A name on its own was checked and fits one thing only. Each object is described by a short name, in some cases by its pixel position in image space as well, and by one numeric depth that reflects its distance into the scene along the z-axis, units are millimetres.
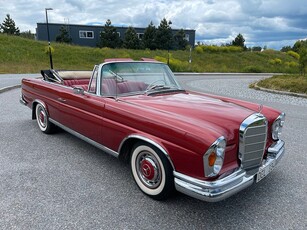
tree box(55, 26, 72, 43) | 38531
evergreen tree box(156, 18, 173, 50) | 39781
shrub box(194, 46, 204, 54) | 38250
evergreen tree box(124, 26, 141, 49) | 37781
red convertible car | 2309
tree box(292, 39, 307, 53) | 14027
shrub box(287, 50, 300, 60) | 42675
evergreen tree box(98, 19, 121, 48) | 38453
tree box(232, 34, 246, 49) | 48125
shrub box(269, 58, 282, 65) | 36219
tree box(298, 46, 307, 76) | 13266
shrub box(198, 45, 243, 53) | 39844
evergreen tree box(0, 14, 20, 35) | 45462
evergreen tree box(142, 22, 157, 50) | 39750
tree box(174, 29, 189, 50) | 44406
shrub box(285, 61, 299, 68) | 33047
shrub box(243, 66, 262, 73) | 29078
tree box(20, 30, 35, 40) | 46919
